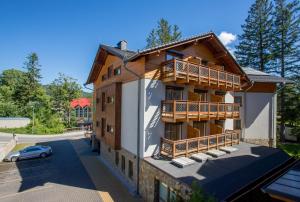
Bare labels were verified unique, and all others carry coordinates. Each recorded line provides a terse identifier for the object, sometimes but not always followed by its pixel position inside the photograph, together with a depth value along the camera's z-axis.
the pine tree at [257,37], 31.02
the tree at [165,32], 37.78
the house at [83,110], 48.83
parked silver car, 20.36
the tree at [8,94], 42.50
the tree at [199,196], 6.87
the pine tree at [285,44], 28.31
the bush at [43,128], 36.44
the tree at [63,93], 42.91
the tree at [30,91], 44.36
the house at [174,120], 10.31
